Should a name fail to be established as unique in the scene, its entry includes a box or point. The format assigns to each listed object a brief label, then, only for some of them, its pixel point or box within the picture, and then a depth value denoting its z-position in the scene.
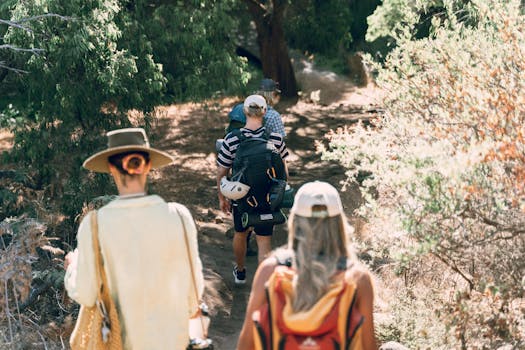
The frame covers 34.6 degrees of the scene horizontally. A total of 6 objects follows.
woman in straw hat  3.81
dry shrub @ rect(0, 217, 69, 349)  6.41
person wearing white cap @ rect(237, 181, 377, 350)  3.31
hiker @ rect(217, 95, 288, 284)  7.22
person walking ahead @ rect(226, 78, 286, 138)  8.31
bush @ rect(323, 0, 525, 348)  5.02
